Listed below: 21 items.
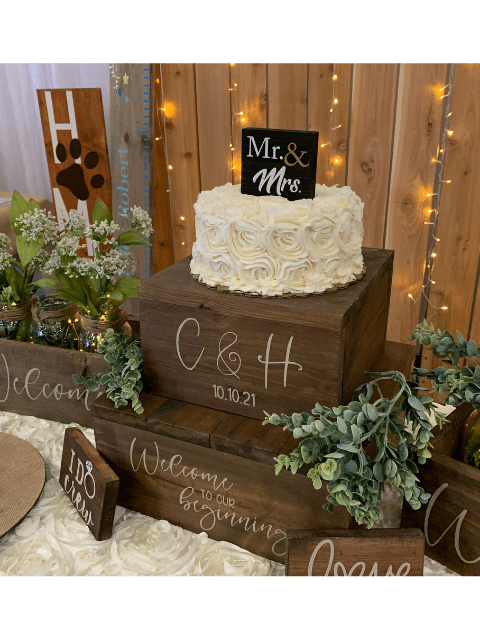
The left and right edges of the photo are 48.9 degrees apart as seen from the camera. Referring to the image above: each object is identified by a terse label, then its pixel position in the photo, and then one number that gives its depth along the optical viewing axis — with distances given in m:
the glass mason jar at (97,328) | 1.55
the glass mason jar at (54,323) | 1.61
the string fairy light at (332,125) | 2.17
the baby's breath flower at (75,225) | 1.52
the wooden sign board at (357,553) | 0.98
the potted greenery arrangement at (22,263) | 1.52
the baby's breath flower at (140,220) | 1.54
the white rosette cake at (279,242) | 1.11
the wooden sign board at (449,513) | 1.03
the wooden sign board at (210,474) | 1.13
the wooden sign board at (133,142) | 2.39
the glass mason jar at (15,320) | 1.65
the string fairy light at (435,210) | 2.04
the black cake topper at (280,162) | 1.15
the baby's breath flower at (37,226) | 1.49
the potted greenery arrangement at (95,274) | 1.49
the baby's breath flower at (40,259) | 1.58
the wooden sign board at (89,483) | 1.17
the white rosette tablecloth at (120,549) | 1.11
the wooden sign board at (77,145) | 2.59
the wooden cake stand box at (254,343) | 1.09
